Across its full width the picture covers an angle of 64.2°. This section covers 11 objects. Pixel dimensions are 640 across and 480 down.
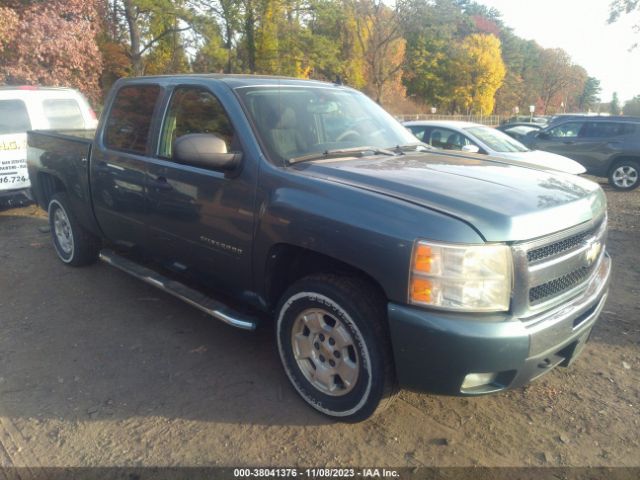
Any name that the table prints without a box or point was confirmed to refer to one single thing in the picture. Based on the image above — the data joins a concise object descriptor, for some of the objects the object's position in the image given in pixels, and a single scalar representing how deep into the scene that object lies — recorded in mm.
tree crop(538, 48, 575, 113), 68812
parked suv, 11836
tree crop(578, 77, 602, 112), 101125
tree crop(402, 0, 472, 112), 29016
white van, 7633
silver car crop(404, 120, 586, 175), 9203
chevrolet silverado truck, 2449
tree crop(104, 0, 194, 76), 19906
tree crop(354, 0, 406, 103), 28062
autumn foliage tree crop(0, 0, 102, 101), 12734
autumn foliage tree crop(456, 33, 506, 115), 49469
